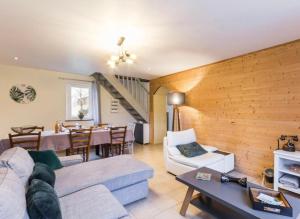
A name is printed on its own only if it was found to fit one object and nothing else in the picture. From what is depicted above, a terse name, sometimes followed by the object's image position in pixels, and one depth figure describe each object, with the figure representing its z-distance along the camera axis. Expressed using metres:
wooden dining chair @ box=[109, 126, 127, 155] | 3.84
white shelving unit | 2.48
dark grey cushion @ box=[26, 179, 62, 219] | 1.13
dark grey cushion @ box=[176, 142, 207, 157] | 3.21
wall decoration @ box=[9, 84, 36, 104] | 4.28
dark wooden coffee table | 1.47
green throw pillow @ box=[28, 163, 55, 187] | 1.59
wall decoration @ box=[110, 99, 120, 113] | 5.79
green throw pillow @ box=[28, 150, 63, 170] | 2.23
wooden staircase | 5.29
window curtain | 5.32
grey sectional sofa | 1.13
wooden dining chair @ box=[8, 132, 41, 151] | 2.92
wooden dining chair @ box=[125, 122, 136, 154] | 4.43
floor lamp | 4.34
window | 5.09
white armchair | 2.95
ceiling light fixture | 2.70
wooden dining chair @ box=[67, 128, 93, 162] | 3.37
